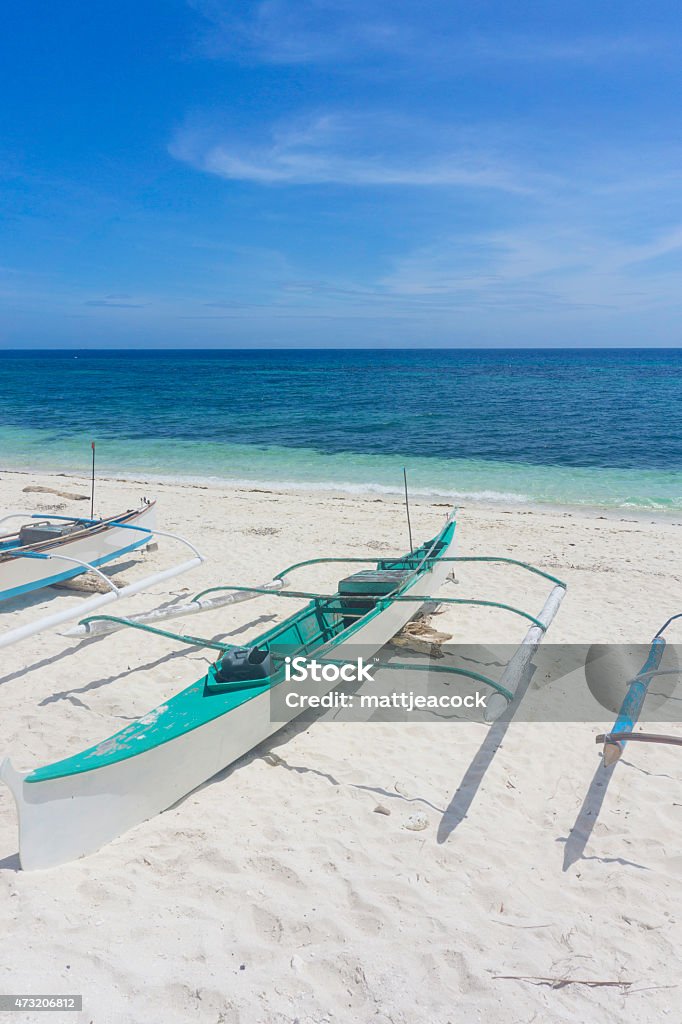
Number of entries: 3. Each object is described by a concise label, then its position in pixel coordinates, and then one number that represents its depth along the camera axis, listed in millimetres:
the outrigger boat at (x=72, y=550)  7523
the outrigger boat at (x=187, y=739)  3598
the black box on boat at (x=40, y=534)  8719
